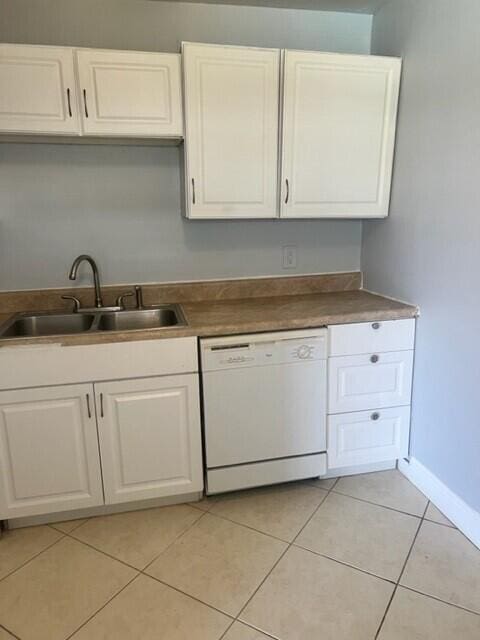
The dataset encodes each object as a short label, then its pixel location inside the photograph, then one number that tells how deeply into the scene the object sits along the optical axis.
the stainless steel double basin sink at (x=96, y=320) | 2.12
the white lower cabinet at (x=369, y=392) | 2.05
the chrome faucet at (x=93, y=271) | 2.03
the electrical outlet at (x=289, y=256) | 2.50
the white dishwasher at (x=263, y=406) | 1.91
